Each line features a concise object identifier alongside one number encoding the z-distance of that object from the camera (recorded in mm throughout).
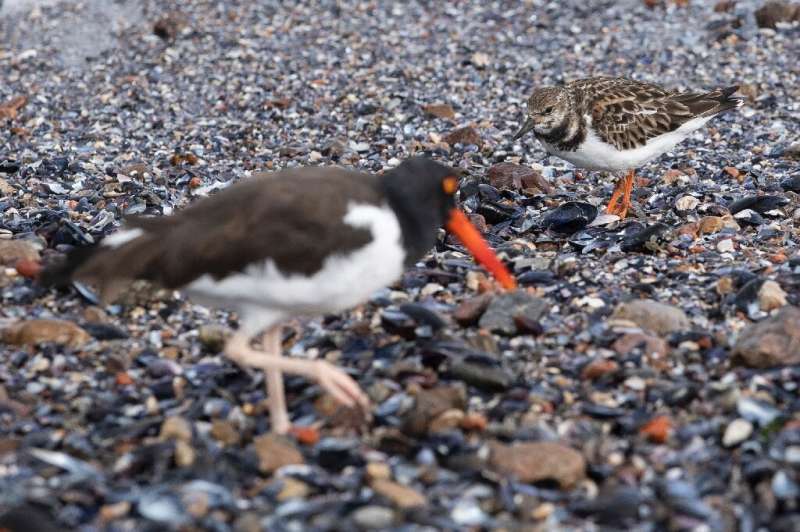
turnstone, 15508
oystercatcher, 8539
